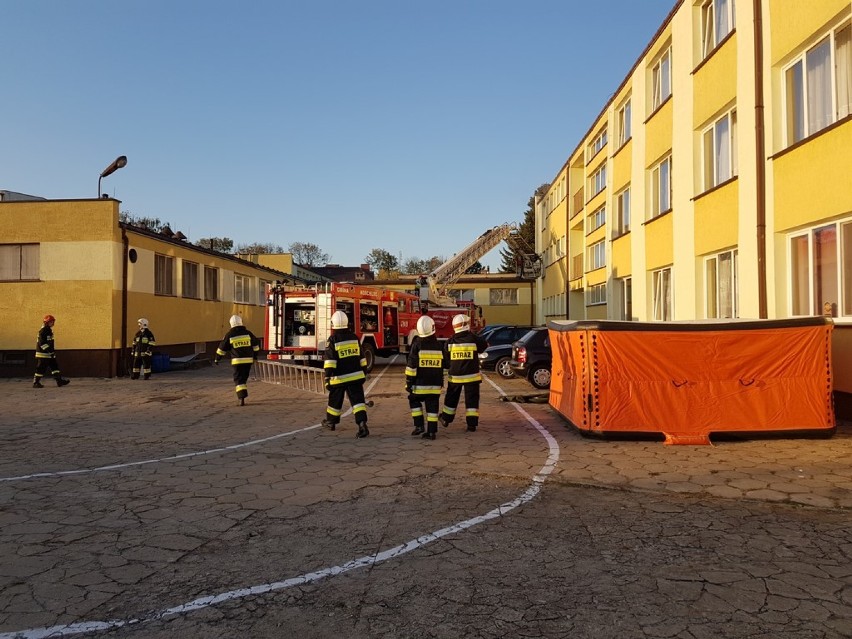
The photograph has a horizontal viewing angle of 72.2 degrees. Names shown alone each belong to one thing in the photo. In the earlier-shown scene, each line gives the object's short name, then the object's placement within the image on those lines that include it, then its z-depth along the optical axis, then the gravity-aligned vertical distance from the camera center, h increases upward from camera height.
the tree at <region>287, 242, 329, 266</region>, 90.81 +12.00
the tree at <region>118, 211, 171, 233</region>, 60.77 +11.69
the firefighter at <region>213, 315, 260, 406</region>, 11.27 -0.41
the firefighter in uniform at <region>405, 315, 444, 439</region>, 8.30 -0.66
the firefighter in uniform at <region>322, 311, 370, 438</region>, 8.39 -0.59
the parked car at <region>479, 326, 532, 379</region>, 16.38 -0.57
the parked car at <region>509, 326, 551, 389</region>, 13.55 -0.70
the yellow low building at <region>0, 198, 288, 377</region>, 16.86 +1.45
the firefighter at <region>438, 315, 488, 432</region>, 8.60 -0.65
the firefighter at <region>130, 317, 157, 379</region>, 16.22 -0.42
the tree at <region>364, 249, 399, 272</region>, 88.94 +10.52
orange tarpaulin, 7.52 -0.65
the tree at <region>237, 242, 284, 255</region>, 77.32 +11.37
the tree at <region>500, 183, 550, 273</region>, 57.62 +9.75
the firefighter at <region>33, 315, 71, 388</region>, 14.31 -0.52
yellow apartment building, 8.70 +3.19
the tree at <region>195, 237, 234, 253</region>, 71.38 +11.32
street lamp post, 18.20 +5.21
